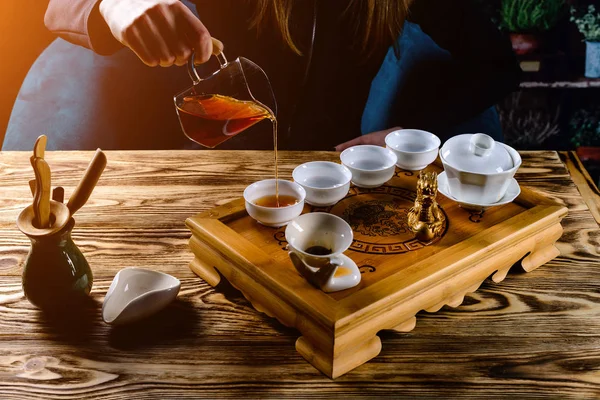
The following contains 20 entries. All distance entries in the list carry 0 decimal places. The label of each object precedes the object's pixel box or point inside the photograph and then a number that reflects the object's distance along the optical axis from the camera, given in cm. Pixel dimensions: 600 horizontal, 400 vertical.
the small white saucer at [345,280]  115
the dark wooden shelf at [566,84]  278
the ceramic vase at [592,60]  267
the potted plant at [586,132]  289
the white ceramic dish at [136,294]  118
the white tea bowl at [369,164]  156
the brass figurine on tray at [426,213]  133
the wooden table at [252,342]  106
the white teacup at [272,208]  136
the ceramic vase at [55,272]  119
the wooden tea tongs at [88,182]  121
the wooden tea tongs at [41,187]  114
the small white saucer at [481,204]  144
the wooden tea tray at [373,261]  111
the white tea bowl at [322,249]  115
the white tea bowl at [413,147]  165
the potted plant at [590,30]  266
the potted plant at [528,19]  266
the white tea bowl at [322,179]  147
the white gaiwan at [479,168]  141
